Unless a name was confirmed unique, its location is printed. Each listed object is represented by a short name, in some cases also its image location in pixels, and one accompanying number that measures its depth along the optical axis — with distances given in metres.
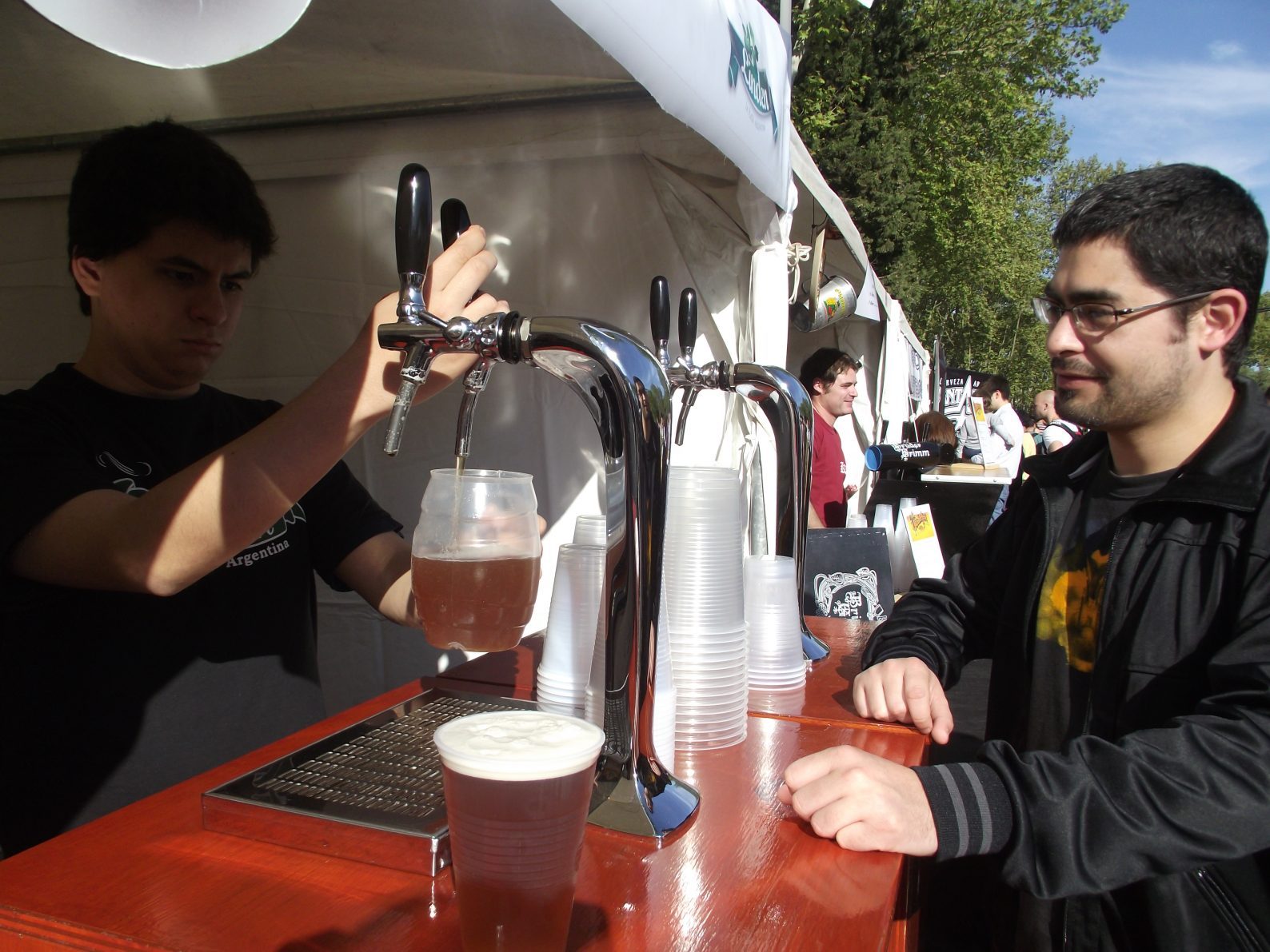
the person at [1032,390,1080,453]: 6.84
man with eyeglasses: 0.96
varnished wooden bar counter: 0.70
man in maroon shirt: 4.93
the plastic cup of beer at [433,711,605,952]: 0.60
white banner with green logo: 1.22
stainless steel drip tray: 0.80
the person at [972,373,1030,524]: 9.20
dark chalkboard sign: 2.95
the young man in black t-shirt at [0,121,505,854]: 1.01
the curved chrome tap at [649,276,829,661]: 1.69
